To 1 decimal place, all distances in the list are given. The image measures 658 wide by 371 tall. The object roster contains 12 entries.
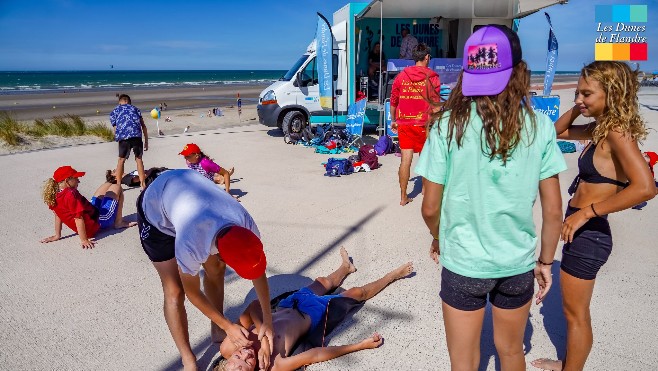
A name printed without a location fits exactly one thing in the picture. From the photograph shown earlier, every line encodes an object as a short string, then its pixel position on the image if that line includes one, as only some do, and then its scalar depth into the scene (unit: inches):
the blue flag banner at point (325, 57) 441.4
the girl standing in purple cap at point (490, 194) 66.9
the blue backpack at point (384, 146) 394.6
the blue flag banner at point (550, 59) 444.5
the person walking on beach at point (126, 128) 275.9
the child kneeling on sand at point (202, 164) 236.5
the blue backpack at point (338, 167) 321.1
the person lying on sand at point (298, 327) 99.0
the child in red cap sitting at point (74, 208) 193.5
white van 452.4
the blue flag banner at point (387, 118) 412.5
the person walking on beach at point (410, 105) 233.3
